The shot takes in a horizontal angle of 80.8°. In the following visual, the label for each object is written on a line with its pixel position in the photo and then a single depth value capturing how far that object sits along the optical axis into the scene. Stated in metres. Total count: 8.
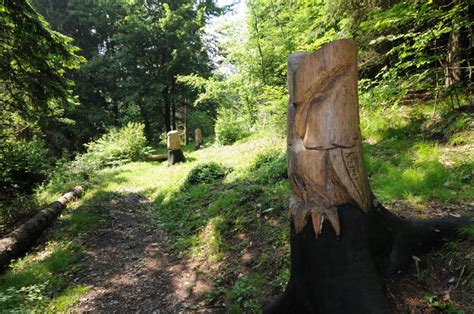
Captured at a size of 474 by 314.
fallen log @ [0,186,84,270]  4.58
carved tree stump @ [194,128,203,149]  16.94
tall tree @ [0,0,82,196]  5.70
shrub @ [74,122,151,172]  13.72
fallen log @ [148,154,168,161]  14.45
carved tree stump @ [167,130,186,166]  10.90
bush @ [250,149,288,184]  5.64
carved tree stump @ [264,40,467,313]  2.00
